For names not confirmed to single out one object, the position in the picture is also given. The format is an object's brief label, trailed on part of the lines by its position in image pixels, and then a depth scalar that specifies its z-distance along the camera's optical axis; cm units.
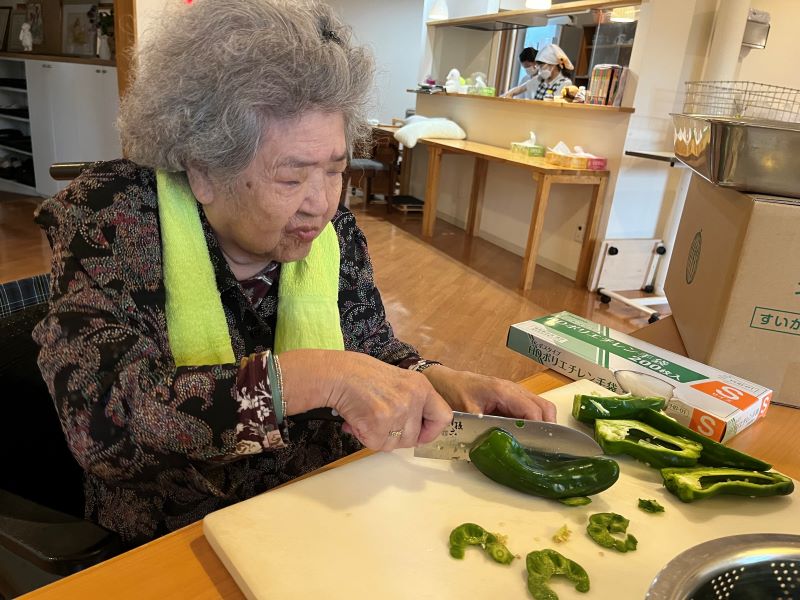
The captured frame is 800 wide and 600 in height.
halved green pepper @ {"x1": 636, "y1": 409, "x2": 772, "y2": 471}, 78
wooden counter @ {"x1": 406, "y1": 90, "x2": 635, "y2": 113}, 362
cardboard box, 100
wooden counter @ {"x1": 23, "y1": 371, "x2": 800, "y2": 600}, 54
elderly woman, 66
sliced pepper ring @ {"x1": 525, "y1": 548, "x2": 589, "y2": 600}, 57
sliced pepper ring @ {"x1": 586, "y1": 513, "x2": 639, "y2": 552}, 64
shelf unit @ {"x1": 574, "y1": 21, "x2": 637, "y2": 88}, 388
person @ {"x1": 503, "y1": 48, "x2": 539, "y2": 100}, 479
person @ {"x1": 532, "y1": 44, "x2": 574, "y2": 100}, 448
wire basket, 188
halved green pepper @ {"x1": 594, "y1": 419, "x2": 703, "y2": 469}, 78
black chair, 64
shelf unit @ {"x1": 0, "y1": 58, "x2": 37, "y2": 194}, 542
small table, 363
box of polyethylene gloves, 91
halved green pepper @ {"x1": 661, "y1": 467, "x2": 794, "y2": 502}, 72
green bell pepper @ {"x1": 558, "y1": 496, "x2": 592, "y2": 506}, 70
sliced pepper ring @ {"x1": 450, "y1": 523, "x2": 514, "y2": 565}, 60
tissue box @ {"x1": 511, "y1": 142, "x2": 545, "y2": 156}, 415
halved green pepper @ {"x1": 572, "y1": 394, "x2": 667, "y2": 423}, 86
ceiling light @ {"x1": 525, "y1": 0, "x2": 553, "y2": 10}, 417
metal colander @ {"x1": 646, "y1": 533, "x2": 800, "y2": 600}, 48
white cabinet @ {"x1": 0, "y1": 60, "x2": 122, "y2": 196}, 436
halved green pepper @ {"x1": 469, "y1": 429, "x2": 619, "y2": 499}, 70
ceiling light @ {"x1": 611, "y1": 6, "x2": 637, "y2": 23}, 371
